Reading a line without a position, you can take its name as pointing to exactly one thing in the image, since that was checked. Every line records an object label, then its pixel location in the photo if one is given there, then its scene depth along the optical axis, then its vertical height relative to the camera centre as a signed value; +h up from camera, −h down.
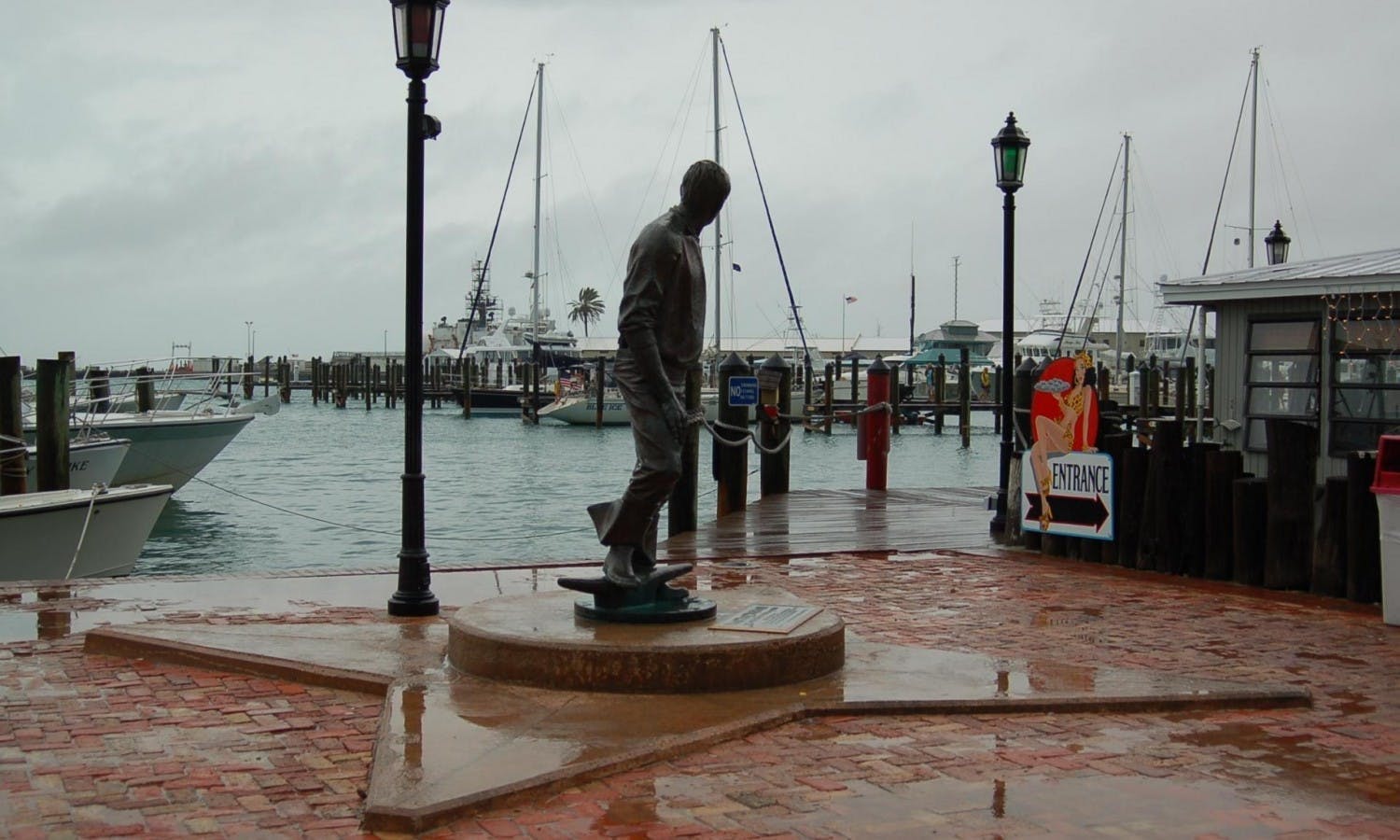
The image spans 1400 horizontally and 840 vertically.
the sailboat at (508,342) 90.25 +2.47
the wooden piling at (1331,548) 9.77 -1.13
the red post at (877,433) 17.72 -0.65
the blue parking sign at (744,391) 15.30 -0.12
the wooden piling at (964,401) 51.72 -0.72
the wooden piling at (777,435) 16.78 -0.64
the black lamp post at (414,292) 8.56 +0.54
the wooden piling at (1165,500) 10.95 -0.91
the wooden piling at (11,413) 15.68 -0.41
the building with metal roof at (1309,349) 12.78 +0.33
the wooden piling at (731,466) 15.62 -0.94
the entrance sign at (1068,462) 11.54 -0.65
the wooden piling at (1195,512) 10.85 -0.99
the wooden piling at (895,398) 51.91 -0.58
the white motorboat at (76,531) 13.91 -1.64
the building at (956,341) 105.44 +3.09
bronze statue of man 7.07 +0.17
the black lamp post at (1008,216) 13.38 +1.58
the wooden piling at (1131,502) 11.27 -0.95
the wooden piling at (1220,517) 10.59 -1.00
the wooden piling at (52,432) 16.20 -0.66
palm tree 141.50 +7.17
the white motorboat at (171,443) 26.61 -1.31
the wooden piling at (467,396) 66.50 -0.81
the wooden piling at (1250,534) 10.44 -1.10
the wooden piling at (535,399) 63.09 -0.88
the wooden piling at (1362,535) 9.41 -1.01
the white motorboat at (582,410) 59.97 -1.31
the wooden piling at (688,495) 13.39 -1.08
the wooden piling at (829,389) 52.11 -0.31
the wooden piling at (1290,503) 10.04 -0.85
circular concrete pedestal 6.35 -1.25
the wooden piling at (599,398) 58.47 -0.77
